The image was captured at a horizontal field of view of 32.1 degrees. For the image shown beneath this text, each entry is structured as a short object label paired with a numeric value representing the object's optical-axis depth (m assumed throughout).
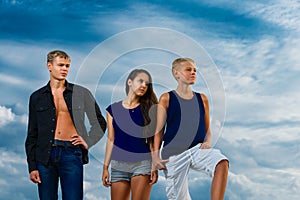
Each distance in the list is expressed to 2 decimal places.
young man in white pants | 6.50
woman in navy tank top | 6.46
